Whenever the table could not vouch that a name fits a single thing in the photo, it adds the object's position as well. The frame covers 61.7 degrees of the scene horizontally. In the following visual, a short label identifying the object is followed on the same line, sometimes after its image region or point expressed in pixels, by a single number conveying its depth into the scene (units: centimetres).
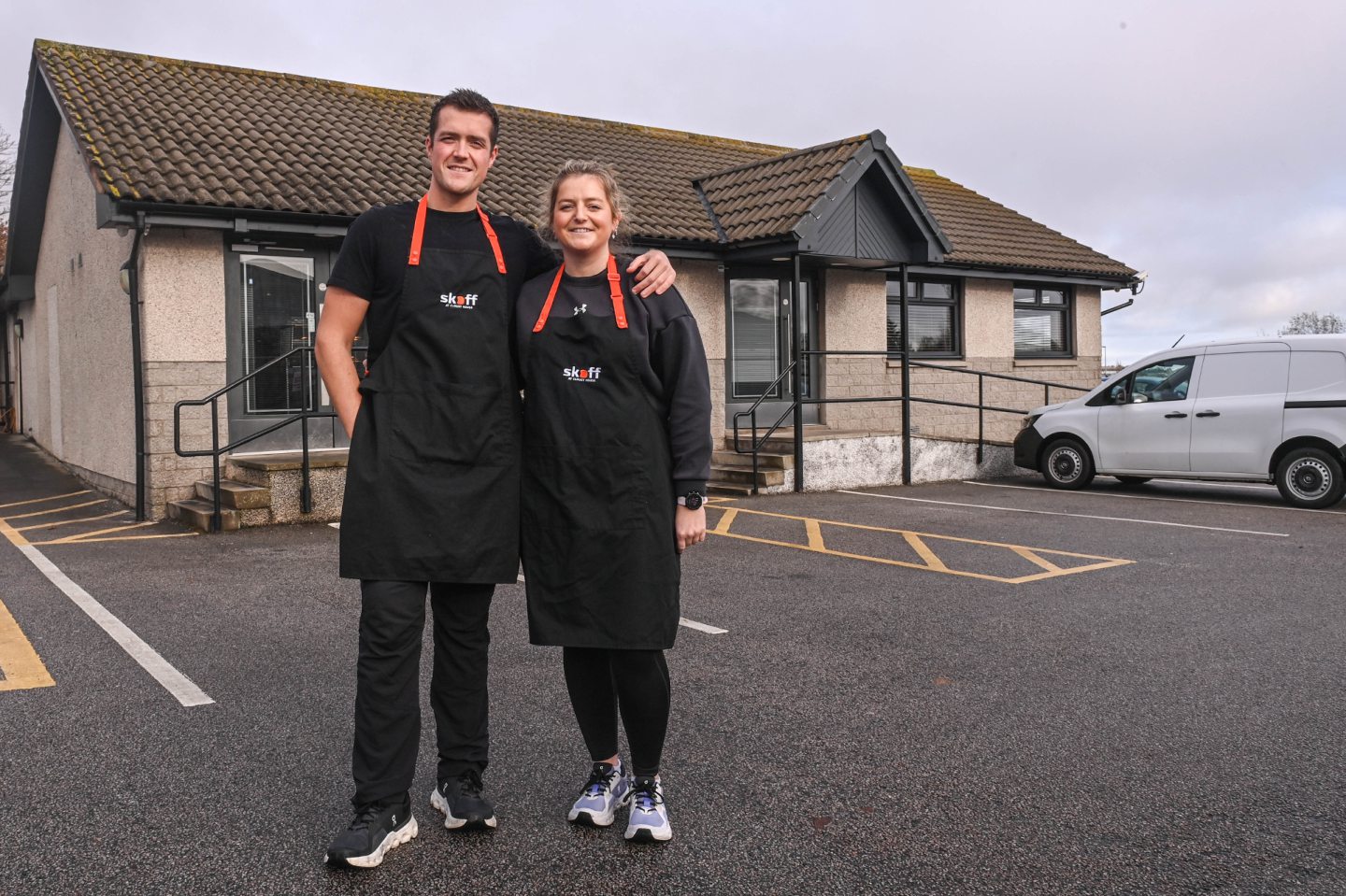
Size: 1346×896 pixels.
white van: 1161
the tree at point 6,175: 3562
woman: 316
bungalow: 1103
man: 312
